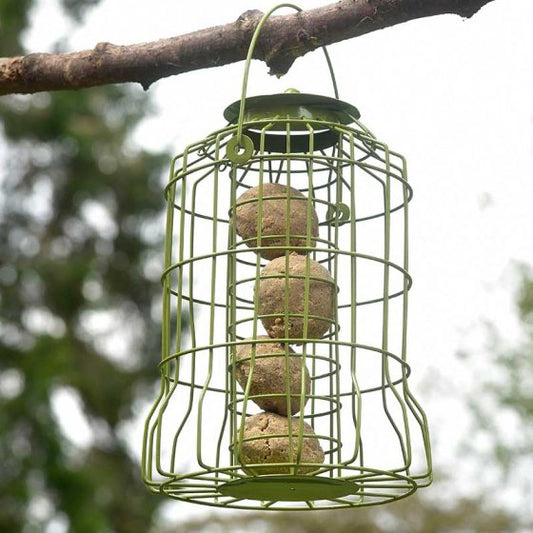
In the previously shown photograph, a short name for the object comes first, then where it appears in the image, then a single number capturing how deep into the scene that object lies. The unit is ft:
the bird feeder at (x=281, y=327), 14.17
